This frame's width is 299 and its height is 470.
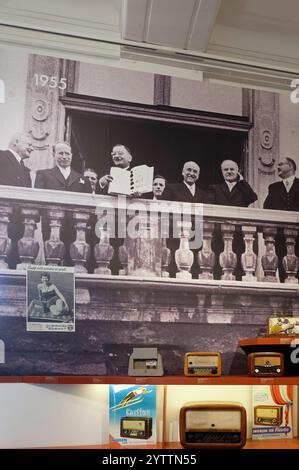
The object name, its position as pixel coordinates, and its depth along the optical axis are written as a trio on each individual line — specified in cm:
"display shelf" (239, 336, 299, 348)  298
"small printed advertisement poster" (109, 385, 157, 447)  288
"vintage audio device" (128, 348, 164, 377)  288
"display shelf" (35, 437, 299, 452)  286
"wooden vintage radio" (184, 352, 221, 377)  290
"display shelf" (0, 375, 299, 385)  280
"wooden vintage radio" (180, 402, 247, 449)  275
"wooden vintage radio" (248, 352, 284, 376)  292
